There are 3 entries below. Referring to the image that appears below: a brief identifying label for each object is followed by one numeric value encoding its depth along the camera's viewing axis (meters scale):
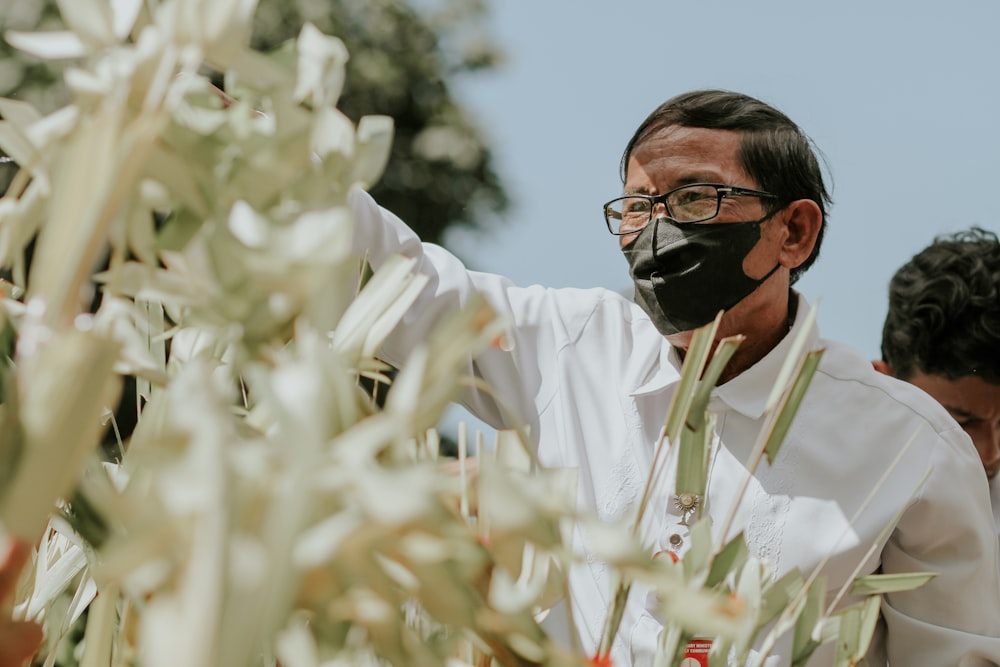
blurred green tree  8.22
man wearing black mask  2.27
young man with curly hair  2.66
